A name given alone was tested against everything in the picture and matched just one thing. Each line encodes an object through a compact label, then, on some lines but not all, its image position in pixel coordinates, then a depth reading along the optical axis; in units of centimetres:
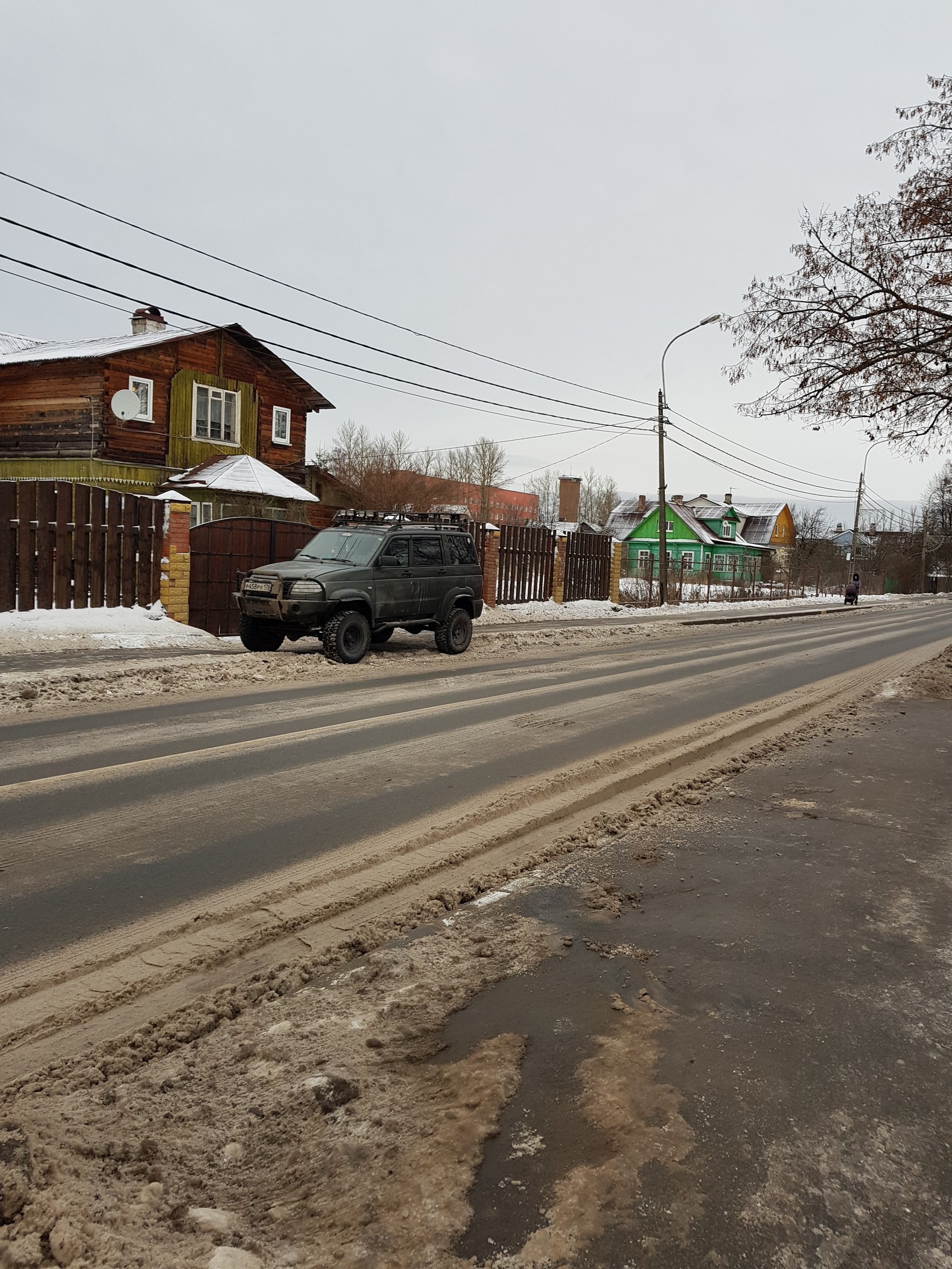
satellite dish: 2731
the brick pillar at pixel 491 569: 2555
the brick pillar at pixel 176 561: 1617
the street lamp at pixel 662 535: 3070
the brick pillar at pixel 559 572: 2867
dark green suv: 1275
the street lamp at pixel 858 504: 5844
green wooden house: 7025
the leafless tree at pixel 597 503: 10700
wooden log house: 2905
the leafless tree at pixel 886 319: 1024
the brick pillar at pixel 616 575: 3178
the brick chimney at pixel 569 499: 7481
